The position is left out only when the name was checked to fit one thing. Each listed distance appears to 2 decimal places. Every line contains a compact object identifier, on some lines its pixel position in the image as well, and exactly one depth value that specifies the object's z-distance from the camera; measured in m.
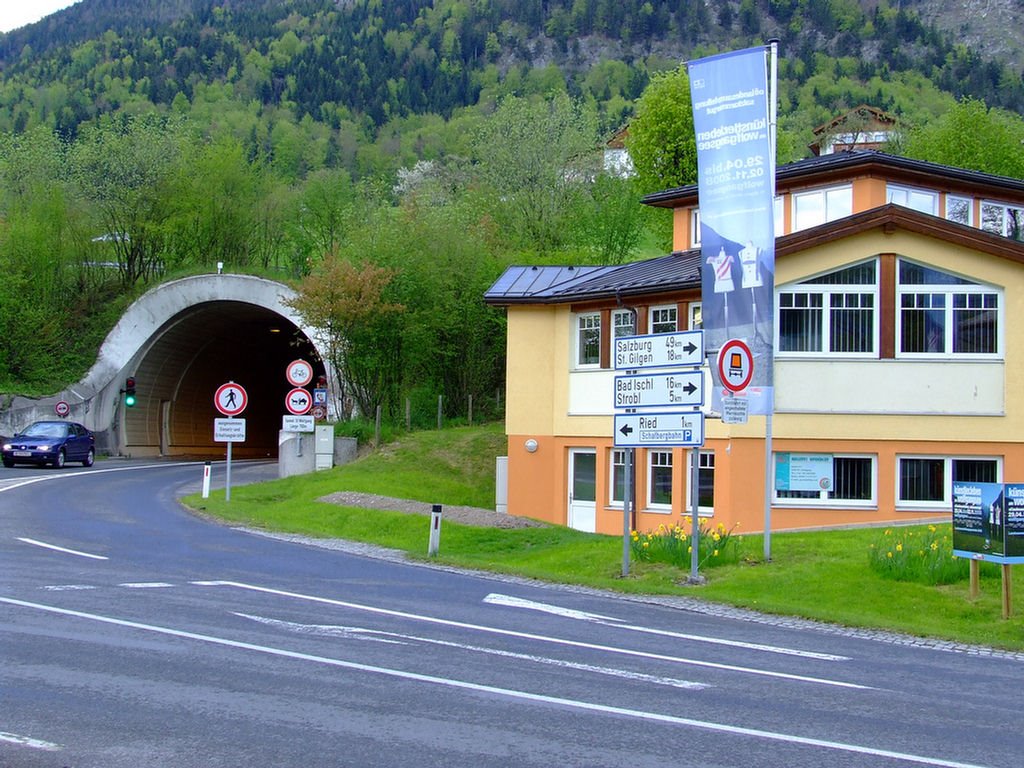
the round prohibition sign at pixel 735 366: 17.45
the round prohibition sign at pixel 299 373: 29.34
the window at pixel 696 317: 27.19
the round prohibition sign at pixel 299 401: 29.70
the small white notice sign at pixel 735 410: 17.72
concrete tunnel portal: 49.09
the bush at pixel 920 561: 16.19
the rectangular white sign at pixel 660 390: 17.30
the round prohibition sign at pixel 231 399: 29.17
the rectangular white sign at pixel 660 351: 17.47
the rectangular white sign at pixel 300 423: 30.21
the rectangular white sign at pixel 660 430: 17.25
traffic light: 50.84
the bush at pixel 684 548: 18.28
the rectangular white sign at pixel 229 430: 28.77
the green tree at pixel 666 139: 53.12
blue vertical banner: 20.52
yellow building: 25.06
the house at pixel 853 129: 92.44
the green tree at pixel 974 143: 51.44
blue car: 42.38
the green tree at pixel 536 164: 58.97
